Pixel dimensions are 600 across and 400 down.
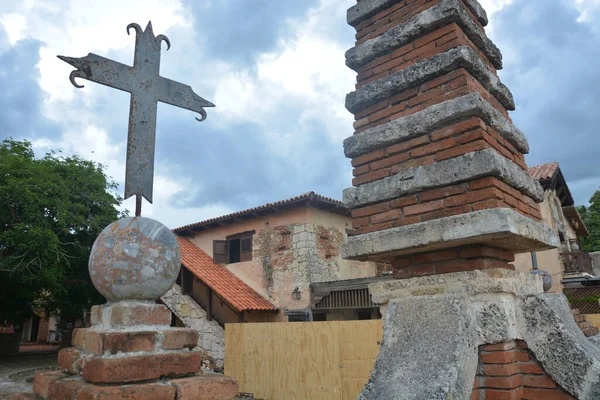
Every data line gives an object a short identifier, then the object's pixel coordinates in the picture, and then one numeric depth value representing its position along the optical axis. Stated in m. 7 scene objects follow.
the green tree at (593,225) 28.06
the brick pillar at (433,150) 2.70
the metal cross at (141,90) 3.25
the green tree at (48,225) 14.48
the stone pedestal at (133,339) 2.59
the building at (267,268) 14.74
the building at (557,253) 18.20
